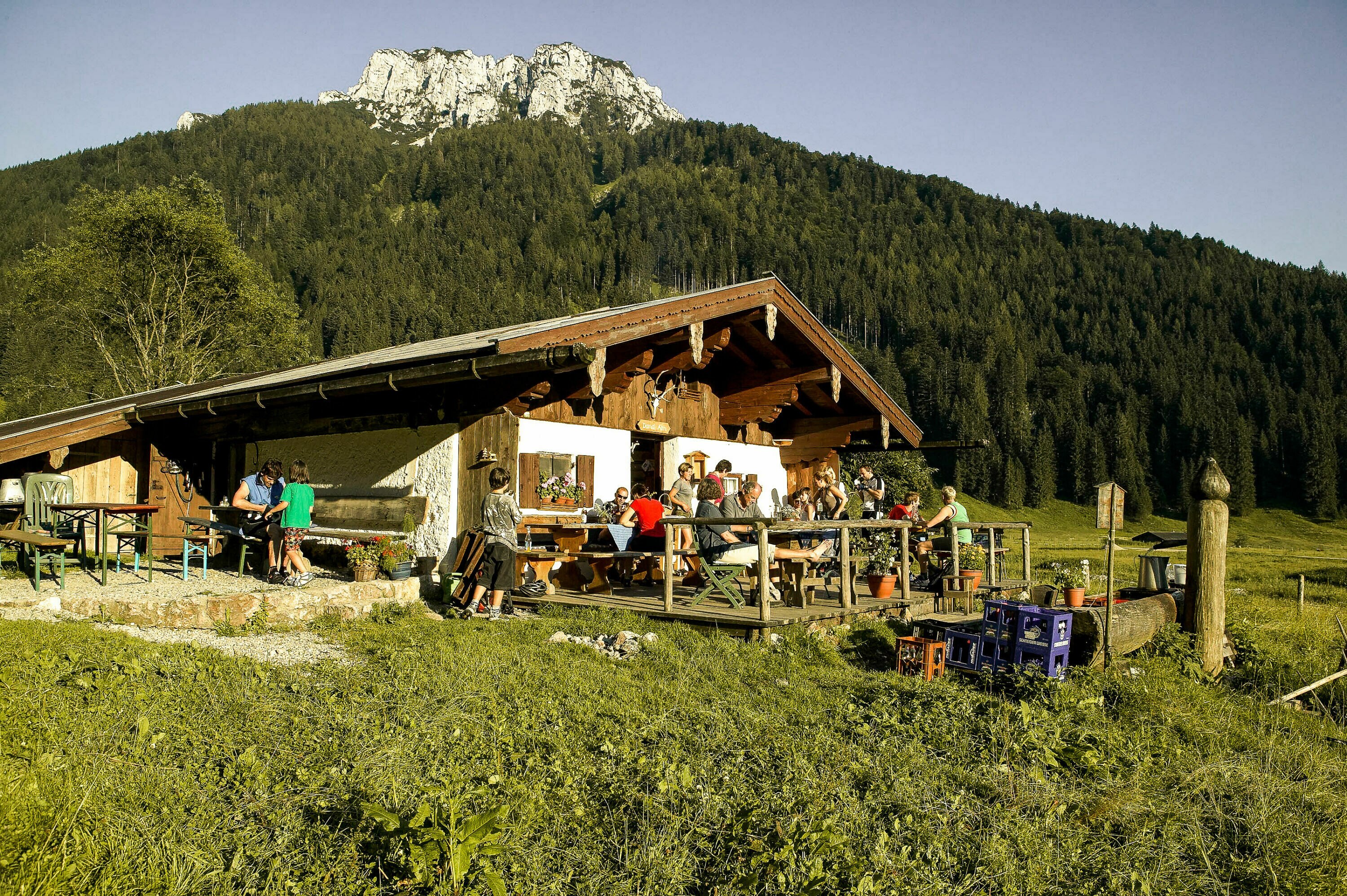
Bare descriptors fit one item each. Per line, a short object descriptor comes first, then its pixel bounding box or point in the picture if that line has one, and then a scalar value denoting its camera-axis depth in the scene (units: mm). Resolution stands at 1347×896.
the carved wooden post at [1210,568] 8109
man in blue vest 9469
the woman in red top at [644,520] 9656
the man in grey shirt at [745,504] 8469
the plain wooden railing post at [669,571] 8234
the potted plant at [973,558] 11773
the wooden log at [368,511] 10539
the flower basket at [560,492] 10430
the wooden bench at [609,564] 9312
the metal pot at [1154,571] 10688
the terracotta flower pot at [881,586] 9242
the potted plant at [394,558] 9445
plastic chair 10125
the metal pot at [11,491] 12328
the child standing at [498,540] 8398
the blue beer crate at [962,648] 7277
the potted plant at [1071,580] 8328
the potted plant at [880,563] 9258
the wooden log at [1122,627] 7324
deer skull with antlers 12203
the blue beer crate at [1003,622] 7059
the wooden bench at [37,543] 8039
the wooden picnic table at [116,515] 8562
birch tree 30406
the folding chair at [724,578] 8188
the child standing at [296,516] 9148
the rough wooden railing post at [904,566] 9086
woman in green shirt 10570
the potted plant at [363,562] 9219
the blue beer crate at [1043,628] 6844
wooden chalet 9969
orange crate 7086
